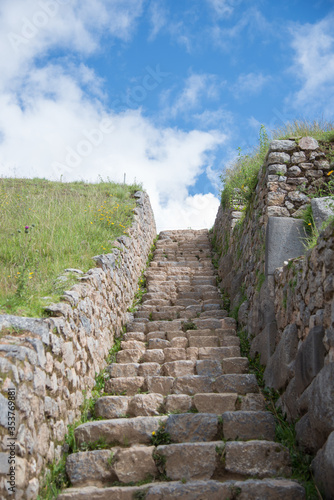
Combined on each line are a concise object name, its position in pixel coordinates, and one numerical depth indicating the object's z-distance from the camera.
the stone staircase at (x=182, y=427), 3.15
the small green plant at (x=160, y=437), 3.71
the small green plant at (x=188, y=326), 6.04
